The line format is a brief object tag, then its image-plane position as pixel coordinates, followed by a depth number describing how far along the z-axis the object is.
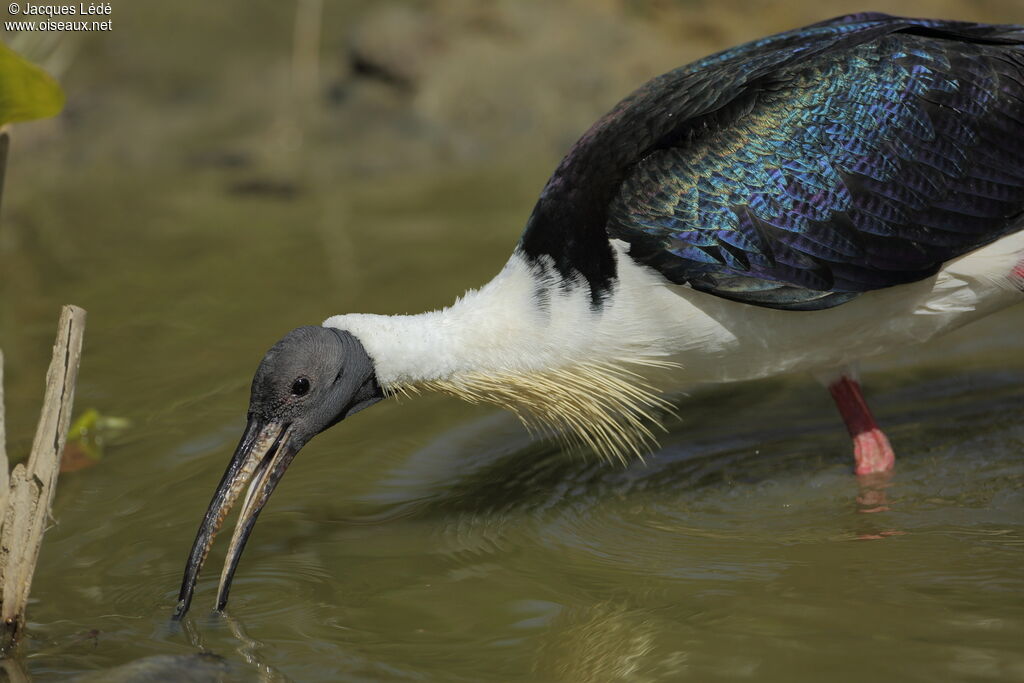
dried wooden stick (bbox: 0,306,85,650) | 9.09
